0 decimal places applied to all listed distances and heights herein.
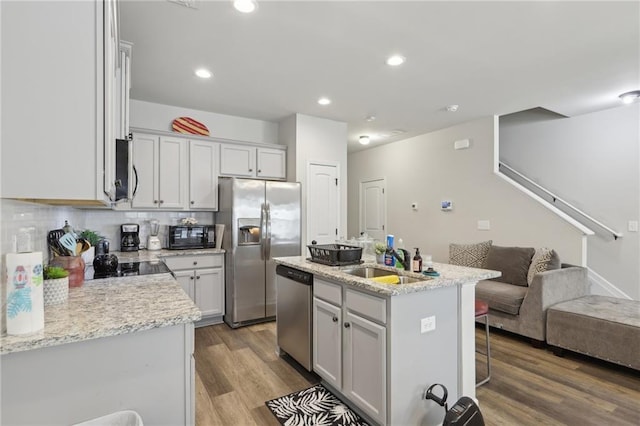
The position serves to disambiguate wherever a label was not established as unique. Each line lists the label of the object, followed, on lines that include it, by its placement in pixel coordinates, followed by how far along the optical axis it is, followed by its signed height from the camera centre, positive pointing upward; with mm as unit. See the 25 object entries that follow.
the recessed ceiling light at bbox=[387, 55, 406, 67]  2852 +1374
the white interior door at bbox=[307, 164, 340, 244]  4602 +155
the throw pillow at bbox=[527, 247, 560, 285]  3520 -515
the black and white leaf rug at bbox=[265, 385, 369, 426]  2120 -1334
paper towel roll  1074 -263
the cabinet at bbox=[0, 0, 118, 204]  1045 +385
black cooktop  2252 -409
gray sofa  3250 -796
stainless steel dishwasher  2617 -843
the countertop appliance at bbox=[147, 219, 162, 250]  3871 -255
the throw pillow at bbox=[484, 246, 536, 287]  3768 -574
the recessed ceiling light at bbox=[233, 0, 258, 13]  2113 +1376
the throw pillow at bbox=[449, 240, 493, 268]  4316 -534
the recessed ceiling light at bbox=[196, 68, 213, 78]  3131 +1385
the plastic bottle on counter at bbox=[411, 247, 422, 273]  2307 -349
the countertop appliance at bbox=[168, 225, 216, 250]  3914 -269
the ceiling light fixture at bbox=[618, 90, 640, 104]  3664 +1348
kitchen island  1869 -791
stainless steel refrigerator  3896 -289
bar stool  2548 -783
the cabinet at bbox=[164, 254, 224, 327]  3734 -770
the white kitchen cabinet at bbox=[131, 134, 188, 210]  3756 +514
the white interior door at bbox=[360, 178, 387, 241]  6402 +138
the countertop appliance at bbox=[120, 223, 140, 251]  3793 -256
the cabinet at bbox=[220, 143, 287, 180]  4258 +720
